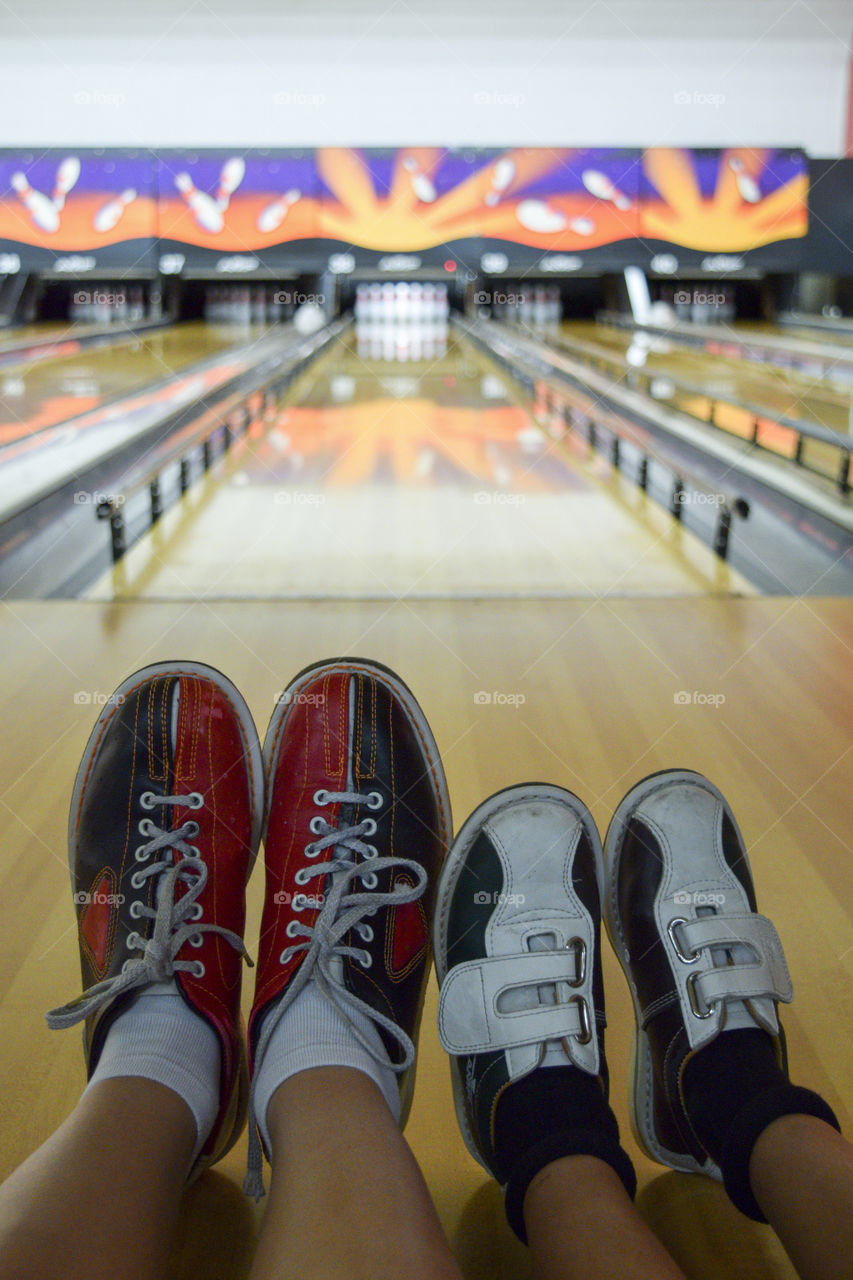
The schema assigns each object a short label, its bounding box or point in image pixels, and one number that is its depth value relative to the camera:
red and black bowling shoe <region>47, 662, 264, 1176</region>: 0.70
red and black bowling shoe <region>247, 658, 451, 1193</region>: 0.73
